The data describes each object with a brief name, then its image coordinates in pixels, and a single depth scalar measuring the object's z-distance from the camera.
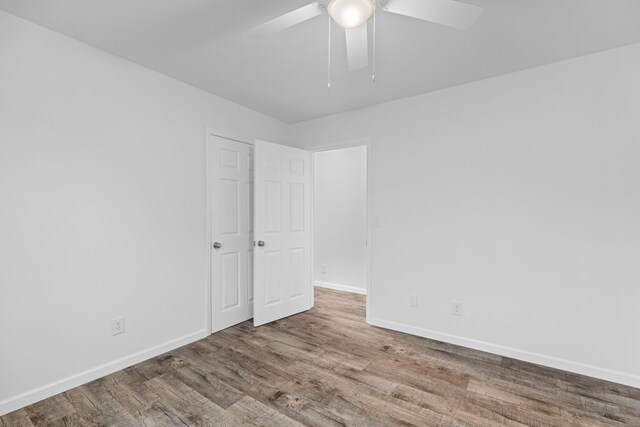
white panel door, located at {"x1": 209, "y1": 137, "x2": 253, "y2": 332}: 3.18
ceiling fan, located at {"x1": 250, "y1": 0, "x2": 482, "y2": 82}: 1.30
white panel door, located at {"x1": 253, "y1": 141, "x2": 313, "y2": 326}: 3.41
